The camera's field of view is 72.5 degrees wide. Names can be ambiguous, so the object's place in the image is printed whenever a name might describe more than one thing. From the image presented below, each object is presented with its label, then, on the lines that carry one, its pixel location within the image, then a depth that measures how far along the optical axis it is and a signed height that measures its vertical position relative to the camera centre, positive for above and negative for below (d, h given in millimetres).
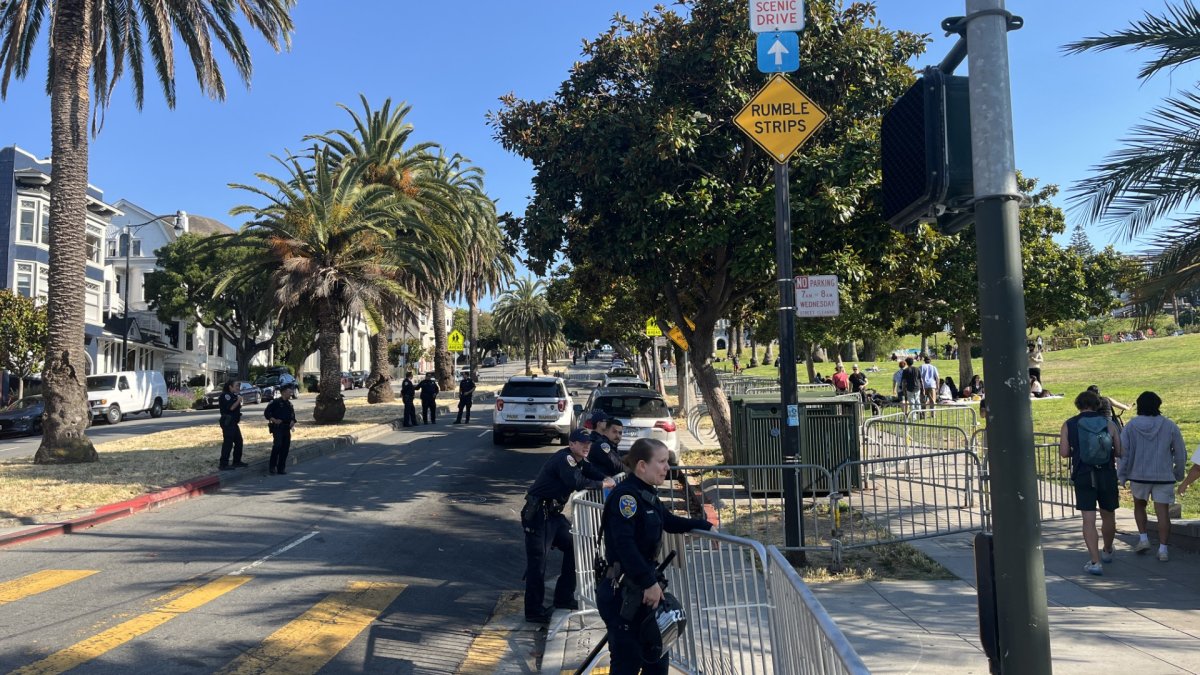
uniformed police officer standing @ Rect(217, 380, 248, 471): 14875 -583
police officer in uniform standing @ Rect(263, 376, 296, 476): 14836 -683
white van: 31484 -29
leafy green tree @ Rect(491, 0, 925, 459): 12148 +3576
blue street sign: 8023 +3185
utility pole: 3119 -99
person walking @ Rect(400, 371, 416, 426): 24750 -385
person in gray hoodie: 7809 -895
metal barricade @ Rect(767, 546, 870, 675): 2920 -1062
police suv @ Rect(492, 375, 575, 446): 18812 -652
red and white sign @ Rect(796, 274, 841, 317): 8289 +820
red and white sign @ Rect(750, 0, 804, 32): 7945 +3528
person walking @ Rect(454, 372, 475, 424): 26016 -257
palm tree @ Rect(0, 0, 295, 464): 16062 +4466
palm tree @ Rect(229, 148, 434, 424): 23672 +4065
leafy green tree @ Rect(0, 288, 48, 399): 32562 +2471
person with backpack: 7609 -955
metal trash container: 11242 -782
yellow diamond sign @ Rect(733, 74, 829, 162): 8109 +2571
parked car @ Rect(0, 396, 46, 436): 27062 -768
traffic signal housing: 3504 +968
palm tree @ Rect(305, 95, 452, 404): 31703 +8826
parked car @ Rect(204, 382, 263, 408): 40312 -306
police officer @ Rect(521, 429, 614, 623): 6844 -1013
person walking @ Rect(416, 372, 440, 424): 26000 -266
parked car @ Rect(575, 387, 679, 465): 14461 -573
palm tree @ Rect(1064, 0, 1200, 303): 7281 +1751
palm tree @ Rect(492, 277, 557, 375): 71000 +6181
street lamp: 65062 +13983
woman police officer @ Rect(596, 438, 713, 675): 4328 -949
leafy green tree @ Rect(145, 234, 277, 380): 50062 +6224
